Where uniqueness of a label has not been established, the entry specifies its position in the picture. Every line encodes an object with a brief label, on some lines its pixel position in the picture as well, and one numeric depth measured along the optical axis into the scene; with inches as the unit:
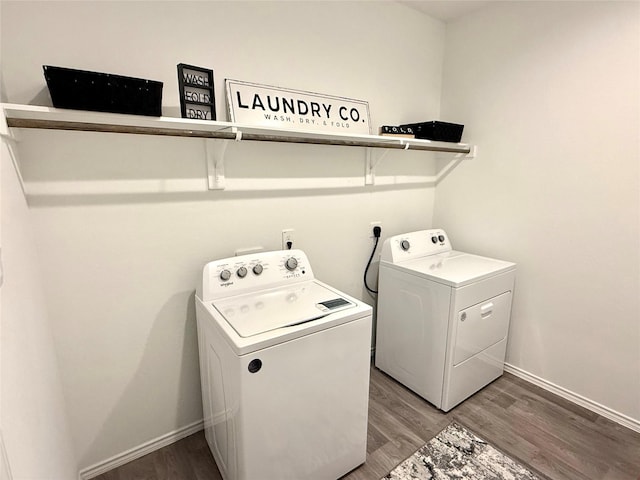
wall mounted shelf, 43.6
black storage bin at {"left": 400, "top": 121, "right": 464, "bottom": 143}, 83.1
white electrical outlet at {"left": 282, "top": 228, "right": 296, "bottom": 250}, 75.2
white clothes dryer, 73.8
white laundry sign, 63.7
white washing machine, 47.8
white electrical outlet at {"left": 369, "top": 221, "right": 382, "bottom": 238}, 90.7
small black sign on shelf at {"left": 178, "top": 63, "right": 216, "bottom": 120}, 53.4
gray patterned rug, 60.9
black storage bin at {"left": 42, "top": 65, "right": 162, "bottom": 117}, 42.3
